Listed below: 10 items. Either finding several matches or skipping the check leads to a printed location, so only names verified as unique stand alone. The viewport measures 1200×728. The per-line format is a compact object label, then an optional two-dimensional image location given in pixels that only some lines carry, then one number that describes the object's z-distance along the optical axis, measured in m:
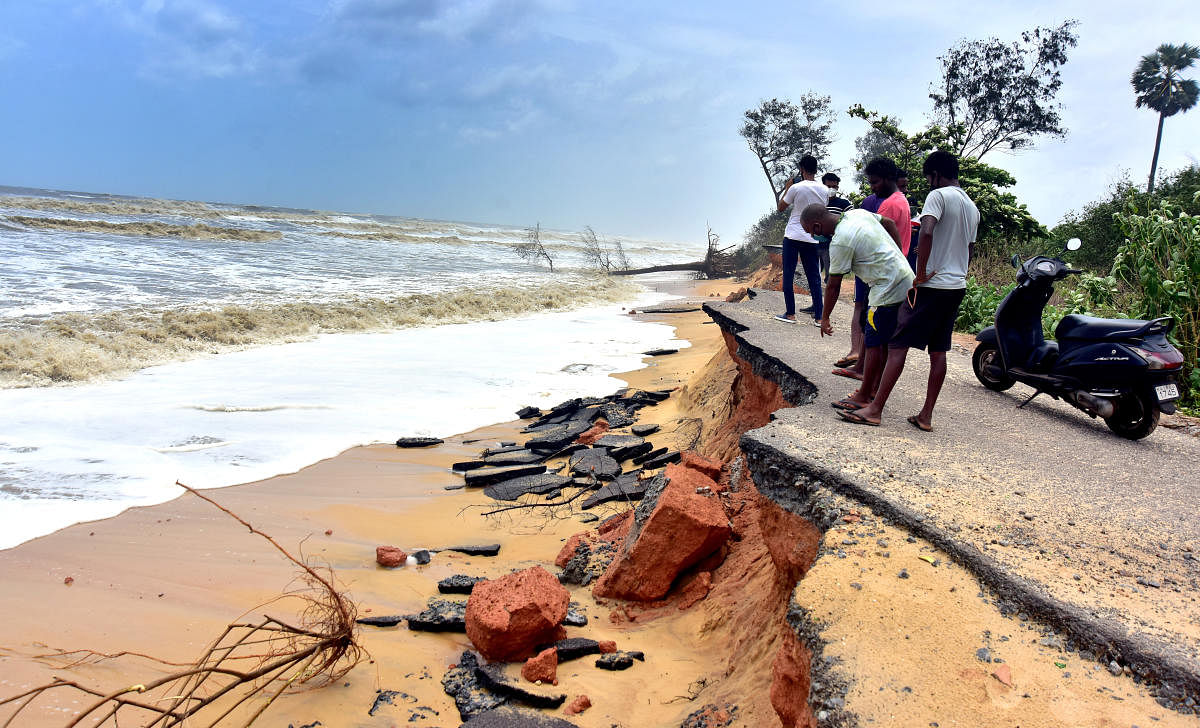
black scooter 4.40
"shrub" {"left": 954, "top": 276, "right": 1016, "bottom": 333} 10.39
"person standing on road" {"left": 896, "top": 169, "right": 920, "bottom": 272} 5.72
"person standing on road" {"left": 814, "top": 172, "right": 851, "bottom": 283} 7.53
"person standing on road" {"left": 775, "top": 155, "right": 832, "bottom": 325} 7.30
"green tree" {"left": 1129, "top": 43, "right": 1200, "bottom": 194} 32.19
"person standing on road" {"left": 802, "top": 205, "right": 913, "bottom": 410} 4.08
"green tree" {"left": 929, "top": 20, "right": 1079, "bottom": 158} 25.23
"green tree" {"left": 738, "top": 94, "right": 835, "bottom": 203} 31.59
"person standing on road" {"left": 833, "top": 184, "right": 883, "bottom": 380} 5.18
